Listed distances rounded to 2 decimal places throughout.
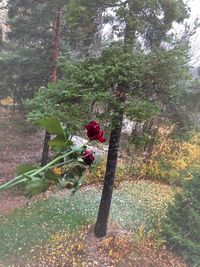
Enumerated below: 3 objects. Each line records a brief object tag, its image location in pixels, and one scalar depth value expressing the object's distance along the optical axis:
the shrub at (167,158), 8.90
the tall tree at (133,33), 4.87
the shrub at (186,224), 5.43
